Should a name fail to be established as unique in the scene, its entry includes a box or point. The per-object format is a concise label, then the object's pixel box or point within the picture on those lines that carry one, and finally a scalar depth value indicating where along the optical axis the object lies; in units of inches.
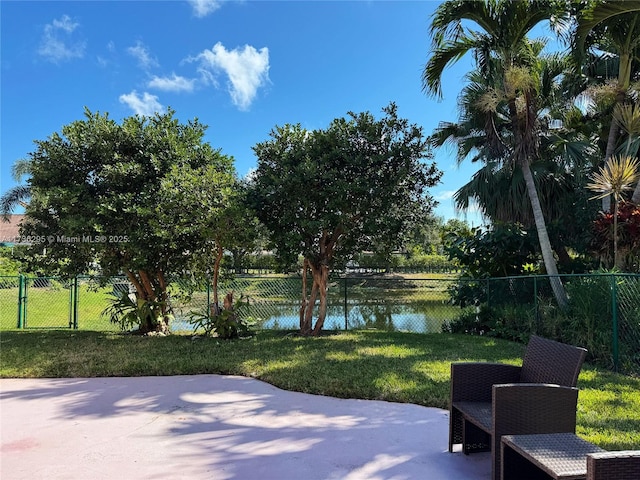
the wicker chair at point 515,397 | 91.5
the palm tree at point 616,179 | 252.1
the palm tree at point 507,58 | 287.6
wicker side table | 74.5
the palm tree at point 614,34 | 258.2
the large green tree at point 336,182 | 277.4
